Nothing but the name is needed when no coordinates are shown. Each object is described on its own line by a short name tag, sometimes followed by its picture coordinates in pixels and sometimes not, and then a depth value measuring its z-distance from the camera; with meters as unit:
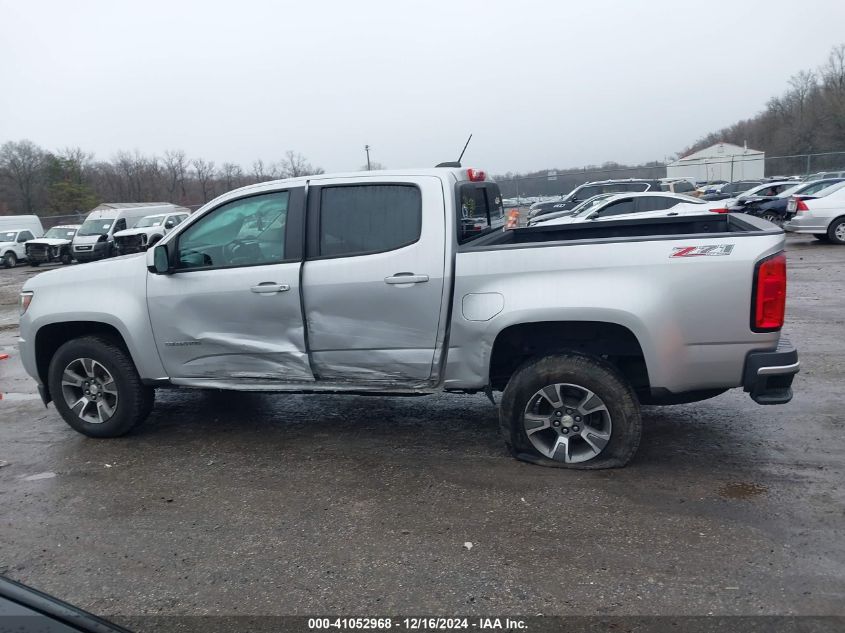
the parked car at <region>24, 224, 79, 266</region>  28.44
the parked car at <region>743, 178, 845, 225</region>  21.75
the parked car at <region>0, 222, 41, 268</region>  28.72
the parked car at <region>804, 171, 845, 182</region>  29.13
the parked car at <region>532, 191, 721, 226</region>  16.14
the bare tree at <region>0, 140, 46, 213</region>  61.19
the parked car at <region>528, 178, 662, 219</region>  23.76
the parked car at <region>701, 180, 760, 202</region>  30.06
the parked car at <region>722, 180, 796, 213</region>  22.41
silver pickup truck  4.05
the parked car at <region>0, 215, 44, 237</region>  32.91
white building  44.91
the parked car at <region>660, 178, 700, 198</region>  28.12
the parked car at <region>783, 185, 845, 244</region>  16.67
